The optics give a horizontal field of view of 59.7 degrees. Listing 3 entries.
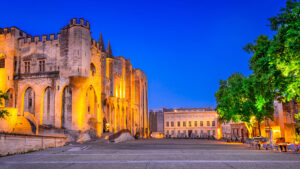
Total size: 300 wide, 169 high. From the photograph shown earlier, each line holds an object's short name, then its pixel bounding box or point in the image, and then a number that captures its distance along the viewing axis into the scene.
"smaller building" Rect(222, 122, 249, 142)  55.25
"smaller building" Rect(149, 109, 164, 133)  86.88
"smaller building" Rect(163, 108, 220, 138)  83.69
